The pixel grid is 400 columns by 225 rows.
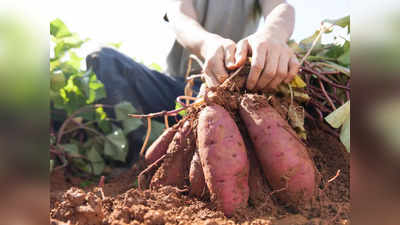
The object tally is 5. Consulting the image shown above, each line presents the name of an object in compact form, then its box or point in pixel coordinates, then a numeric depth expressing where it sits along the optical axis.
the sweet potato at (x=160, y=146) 0.94
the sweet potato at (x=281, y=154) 0.74
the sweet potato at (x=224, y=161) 0.71
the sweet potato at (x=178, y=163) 0.83
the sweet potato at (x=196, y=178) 0.78
